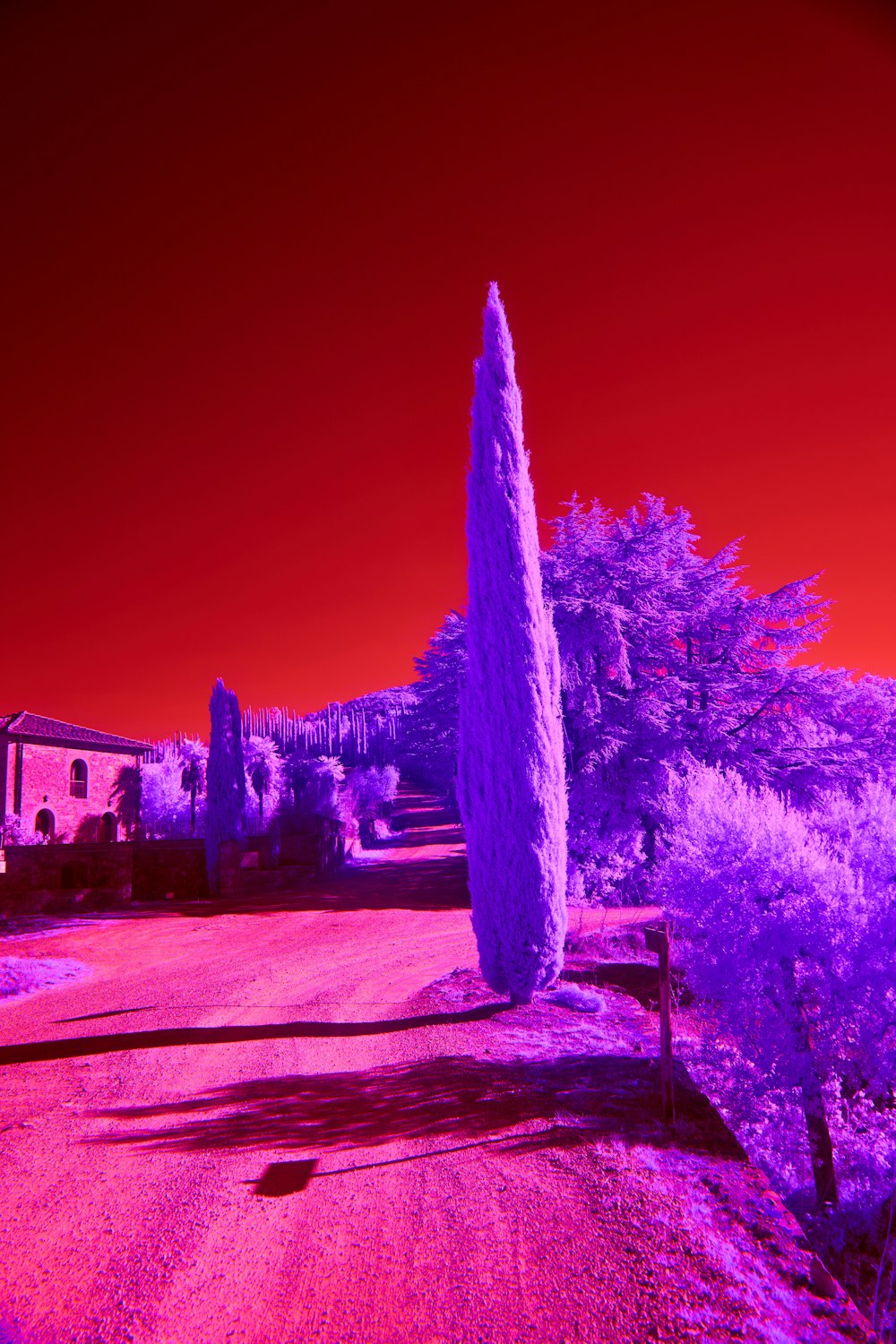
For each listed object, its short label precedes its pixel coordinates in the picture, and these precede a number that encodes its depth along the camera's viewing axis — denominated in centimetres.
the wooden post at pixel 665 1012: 661
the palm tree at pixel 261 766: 5328
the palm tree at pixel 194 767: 4272
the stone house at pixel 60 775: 3278
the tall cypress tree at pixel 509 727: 1083
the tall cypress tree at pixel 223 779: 2741
